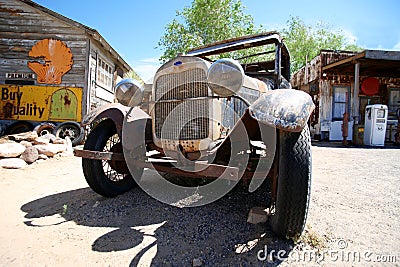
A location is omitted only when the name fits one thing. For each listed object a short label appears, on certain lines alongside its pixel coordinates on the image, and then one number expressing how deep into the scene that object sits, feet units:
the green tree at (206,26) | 56.08
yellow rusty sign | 27.78
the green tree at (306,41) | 88.17
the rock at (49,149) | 18.95
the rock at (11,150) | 16.66
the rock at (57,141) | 21.35
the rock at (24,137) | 20.14
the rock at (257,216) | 7.74
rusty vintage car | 6.13
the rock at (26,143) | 18.80
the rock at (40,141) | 19.89
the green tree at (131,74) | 42.35
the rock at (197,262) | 5.99
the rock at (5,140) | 20.23
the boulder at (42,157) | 18.71
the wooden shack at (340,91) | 37.58
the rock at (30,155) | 17.39
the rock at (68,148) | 21.17
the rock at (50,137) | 21.36
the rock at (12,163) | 15.84
